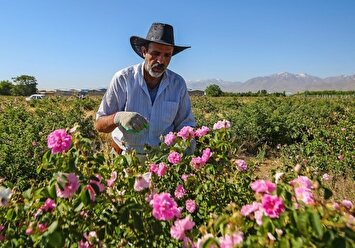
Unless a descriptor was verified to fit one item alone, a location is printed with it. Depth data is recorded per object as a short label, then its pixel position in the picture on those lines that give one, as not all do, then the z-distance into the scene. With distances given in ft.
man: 8.99
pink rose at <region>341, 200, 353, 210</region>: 4.09
